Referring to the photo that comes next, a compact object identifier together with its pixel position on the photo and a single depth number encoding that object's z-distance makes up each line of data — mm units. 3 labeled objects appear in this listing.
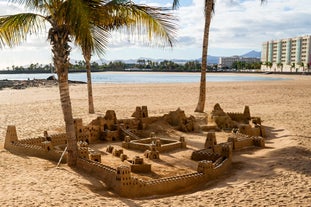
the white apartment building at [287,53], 137000
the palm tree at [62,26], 8188
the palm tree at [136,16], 9390
